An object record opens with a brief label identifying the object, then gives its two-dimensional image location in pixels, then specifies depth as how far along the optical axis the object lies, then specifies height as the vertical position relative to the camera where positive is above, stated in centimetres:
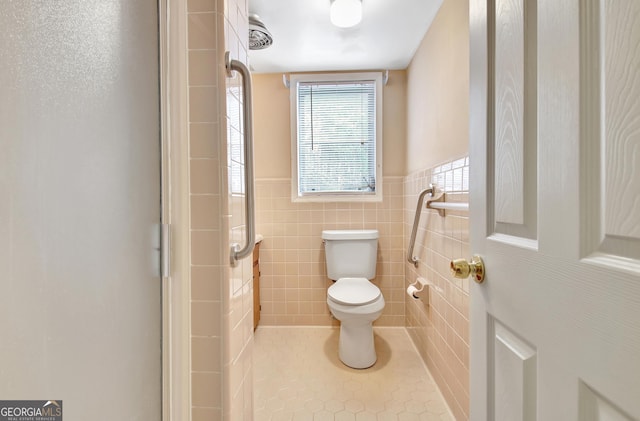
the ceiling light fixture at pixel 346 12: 146 +110
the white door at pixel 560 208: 34 +0
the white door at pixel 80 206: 39 +0
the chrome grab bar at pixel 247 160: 80 +15
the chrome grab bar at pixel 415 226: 164 -13
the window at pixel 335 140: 233 +60
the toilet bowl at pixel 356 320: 169 -73
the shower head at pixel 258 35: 161 +112
